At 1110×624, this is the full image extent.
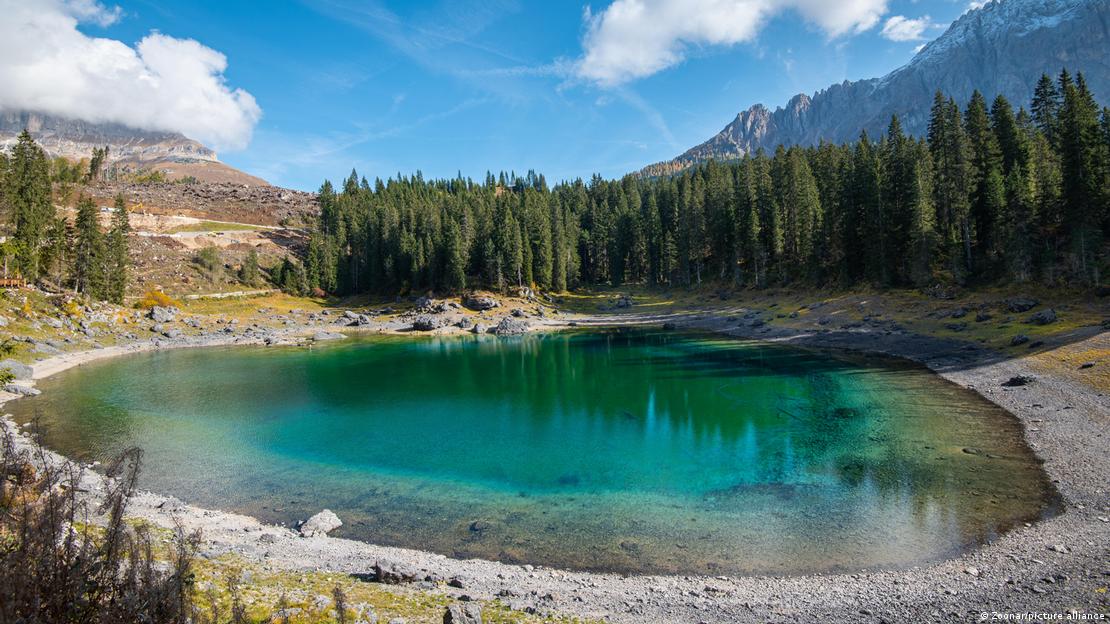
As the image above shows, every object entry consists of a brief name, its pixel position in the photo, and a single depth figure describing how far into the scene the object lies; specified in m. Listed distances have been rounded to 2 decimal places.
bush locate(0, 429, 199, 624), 4.96
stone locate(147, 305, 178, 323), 73.26
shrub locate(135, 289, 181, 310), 78.56
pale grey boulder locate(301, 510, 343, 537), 16.47
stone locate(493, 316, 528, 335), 79.31
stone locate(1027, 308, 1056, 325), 38.93
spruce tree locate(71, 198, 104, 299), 70.75
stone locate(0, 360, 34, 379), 40.30
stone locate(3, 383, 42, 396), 35.78
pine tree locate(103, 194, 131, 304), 73.44
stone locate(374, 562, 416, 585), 12.21
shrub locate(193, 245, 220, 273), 99.31
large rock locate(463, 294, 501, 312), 94.94
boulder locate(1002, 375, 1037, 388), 29.94
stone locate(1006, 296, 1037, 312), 43.59
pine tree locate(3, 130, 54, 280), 63.19
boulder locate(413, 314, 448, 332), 82.38
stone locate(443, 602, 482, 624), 8.91
